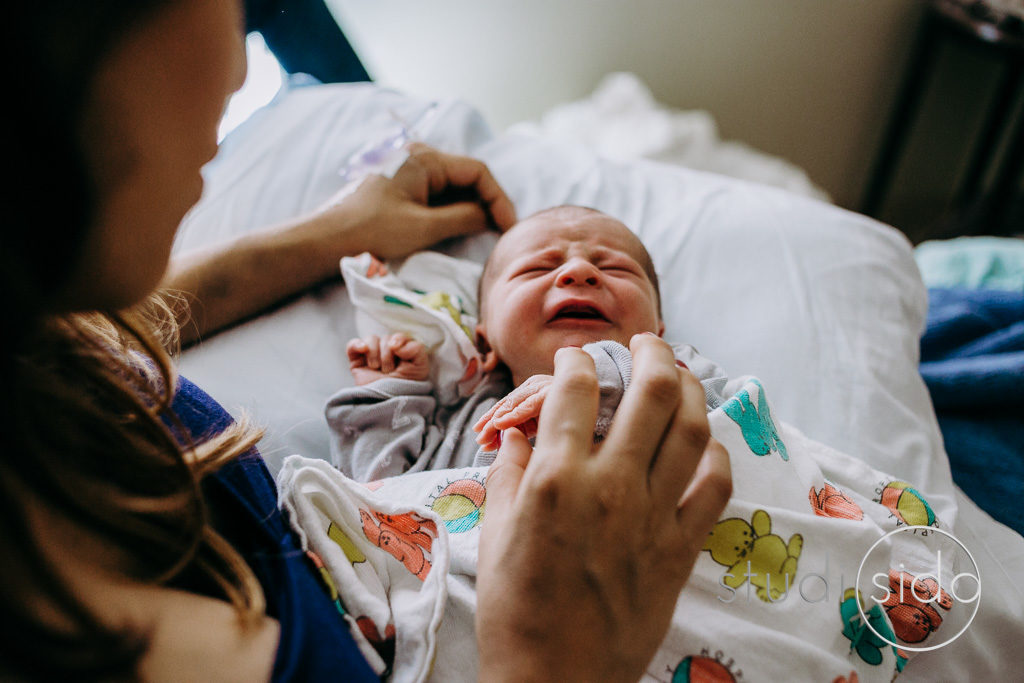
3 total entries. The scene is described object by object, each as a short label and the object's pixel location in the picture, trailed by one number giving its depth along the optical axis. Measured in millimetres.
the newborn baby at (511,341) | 423
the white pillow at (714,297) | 423
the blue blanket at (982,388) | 443
